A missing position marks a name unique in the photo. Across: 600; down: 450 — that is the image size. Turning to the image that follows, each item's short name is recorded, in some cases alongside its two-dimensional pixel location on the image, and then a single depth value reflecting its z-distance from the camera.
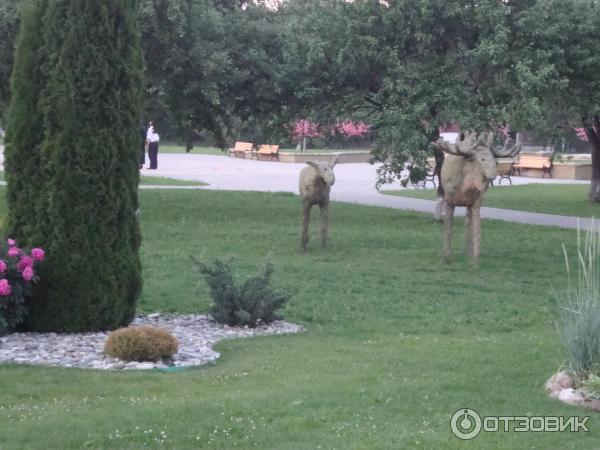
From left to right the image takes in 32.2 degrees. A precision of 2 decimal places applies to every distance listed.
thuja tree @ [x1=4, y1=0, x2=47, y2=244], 9.96
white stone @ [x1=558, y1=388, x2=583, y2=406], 7.48
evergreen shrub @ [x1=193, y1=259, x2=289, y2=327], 10.68
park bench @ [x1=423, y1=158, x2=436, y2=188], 33.24
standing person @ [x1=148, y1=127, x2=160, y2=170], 38.88
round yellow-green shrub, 8.86
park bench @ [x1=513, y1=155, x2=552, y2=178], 44.47
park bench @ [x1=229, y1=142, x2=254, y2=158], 59.33
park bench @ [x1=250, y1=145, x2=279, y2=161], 55.59
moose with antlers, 15.13
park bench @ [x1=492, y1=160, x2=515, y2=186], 39.58
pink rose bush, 9.30
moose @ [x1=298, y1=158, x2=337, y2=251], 16.39
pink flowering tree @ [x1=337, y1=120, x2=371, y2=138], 49.86
